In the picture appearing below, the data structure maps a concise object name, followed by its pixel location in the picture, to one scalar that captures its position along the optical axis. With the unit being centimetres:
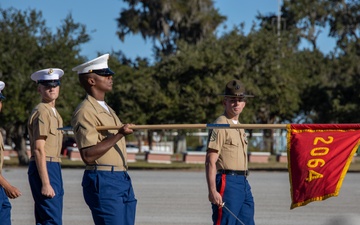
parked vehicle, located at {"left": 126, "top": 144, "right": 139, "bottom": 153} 10705
